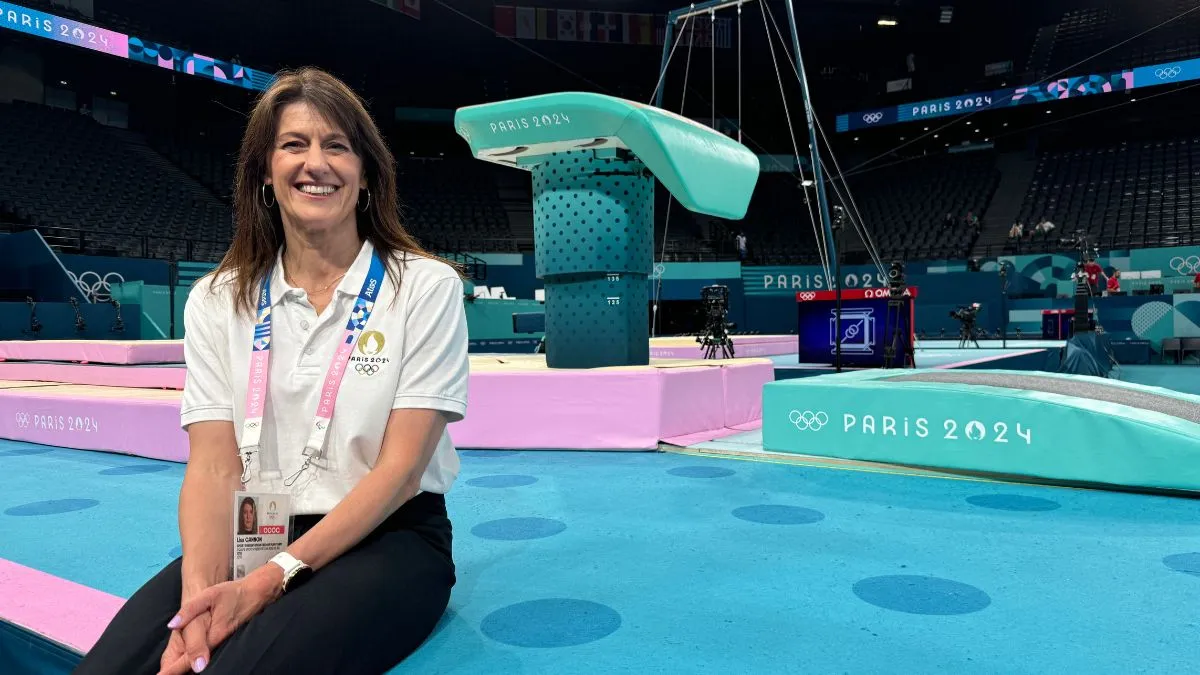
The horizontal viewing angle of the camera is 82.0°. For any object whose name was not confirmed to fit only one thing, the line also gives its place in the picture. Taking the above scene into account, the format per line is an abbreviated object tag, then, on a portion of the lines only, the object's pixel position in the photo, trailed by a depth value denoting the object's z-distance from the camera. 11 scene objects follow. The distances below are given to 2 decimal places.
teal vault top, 3.07
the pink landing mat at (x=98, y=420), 3.13
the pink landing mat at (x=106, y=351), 4.60
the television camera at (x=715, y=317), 5.54
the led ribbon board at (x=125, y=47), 13.44
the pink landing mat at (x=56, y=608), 1.11
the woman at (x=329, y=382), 1.03
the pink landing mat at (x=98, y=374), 3.95
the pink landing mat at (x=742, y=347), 7.09
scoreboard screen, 4.86
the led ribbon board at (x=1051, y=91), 15.85
